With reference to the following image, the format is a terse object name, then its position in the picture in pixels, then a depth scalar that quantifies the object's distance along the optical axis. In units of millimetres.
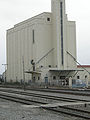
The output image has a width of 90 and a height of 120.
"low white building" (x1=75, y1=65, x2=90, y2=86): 90962
